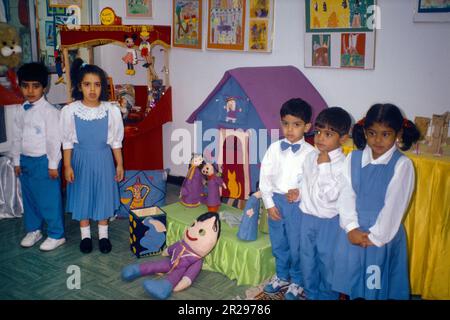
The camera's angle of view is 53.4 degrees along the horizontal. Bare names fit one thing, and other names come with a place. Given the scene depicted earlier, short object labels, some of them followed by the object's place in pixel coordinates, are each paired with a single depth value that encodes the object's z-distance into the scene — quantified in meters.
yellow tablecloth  2.45
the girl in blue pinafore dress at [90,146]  3.04
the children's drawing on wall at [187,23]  4.23
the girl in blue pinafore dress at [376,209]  2.10
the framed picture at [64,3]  4.34
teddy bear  3.58
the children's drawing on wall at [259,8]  3.71
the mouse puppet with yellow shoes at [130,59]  4.07
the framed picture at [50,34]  4.30
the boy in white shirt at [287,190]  2.51
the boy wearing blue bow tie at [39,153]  3.13
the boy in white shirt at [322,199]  2.32
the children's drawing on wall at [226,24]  3.91
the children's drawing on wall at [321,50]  3.39
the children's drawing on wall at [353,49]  3.21
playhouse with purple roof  3.08
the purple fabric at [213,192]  3.24
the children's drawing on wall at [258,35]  3.76
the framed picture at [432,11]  2.79
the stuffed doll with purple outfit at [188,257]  2.77
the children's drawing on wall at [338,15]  3.15
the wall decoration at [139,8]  4.58
